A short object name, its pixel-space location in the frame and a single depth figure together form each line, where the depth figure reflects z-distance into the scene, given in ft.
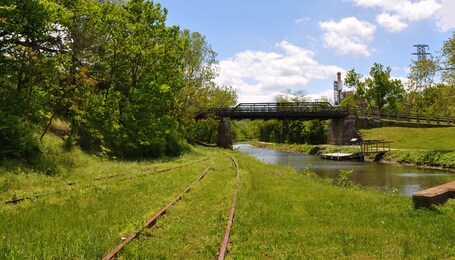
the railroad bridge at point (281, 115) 203.21
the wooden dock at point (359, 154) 151.03
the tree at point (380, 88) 274.98
